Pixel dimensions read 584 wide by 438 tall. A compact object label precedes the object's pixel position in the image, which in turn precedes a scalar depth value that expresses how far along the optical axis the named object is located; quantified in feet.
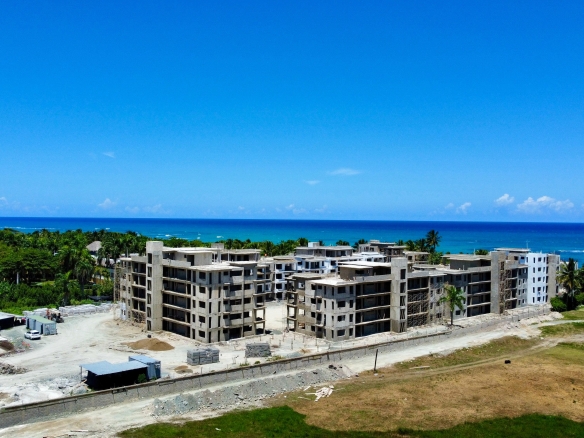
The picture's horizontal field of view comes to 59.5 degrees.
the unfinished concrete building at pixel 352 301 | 263.49
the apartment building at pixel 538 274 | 375.45
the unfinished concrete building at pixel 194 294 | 256.32
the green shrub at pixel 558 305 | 355.15
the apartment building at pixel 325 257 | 383.86
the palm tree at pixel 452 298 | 300.81
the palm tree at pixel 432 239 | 560.12
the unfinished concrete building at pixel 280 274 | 390.21
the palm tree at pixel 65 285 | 341.62
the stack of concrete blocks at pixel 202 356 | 214.90
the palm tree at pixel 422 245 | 561.84
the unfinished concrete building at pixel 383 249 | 441.07
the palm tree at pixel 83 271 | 381.60
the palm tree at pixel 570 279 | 362.33
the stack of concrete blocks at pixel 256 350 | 227.61
